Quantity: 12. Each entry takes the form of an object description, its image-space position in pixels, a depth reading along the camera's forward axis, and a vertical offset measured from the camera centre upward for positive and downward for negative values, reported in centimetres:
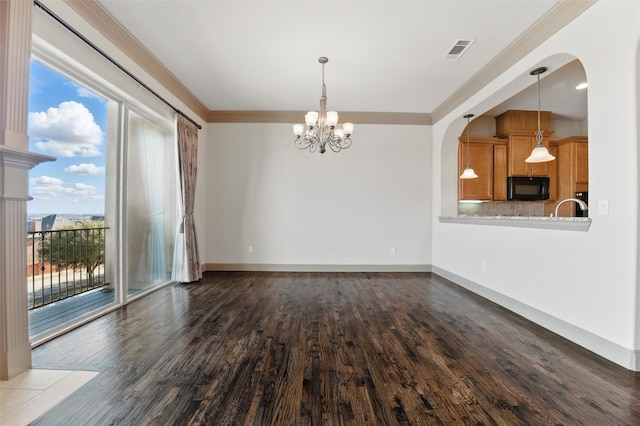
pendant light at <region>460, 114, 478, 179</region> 514 +66
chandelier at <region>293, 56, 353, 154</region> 364 +110
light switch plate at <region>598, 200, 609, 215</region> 235 +5
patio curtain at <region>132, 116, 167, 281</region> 402 +26
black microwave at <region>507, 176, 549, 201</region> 572 +46
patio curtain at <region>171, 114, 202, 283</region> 455 -8
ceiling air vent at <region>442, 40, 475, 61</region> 325 +185
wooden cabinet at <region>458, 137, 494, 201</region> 566 +87
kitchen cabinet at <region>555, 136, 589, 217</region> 567 +87
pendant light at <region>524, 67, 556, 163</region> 395 +77
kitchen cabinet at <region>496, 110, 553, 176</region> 571 +142
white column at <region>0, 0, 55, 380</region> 189 +21
